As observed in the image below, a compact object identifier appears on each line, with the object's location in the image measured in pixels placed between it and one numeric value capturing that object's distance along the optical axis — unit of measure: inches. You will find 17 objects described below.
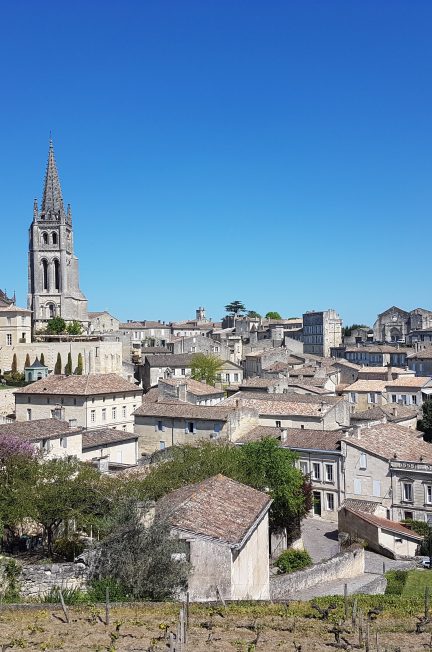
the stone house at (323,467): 1668.3
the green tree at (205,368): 3102.9
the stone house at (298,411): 2011.6
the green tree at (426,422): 2229.3
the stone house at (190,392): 2336.4
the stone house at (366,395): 2758.4
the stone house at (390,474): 1547.7
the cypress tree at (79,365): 2780.5
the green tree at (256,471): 1218.6
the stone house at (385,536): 1384.1
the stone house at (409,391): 2699.3
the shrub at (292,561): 1175.2
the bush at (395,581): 999.6
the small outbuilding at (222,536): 723.4
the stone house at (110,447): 1504.7
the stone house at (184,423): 1861.5
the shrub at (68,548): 903.7
